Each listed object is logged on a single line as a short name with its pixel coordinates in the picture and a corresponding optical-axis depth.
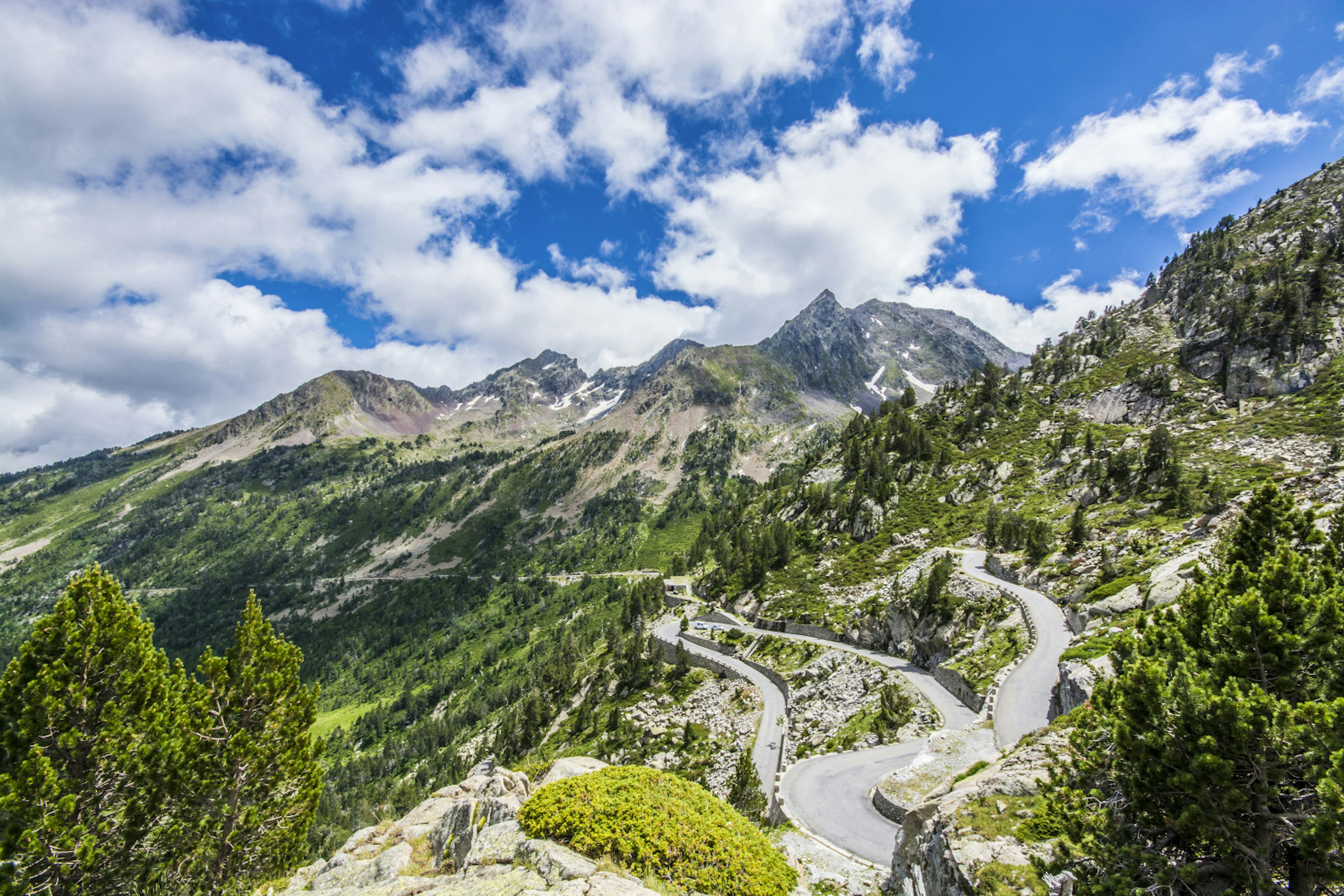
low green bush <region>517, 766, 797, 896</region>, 14.02
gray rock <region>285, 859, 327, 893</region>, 20.39
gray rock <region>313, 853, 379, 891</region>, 18.14
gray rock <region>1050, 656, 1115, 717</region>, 24.36
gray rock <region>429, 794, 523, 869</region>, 17.92
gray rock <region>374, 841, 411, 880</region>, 18.44
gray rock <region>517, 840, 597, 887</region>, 12.98
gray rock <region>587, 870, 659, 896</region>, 12.16
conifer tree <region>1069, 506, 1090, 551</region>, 58.25
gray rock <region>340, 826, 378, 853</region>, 21.90
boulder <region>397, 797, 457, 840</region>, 21.97
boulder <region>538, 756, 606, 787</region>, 23.67
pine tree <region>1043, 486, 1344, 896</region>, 9.89
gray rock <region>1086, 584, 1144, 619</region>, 35.44
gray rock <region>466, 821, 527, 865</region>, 14.62
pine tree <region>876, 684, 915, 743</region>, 40.47
